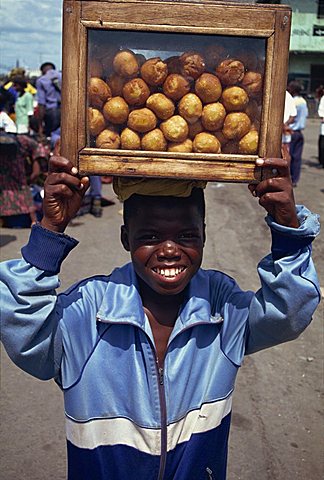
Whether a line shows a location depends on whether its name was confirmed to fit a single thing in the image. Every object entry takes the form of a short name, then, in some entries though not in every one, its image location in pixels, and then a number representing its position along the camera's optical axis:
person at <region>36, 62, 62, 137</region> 11.46
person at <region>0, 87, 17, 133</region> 8.45
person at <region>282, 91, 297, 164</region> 9.66
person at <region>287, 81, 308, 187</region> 10.96
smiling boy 1.69
